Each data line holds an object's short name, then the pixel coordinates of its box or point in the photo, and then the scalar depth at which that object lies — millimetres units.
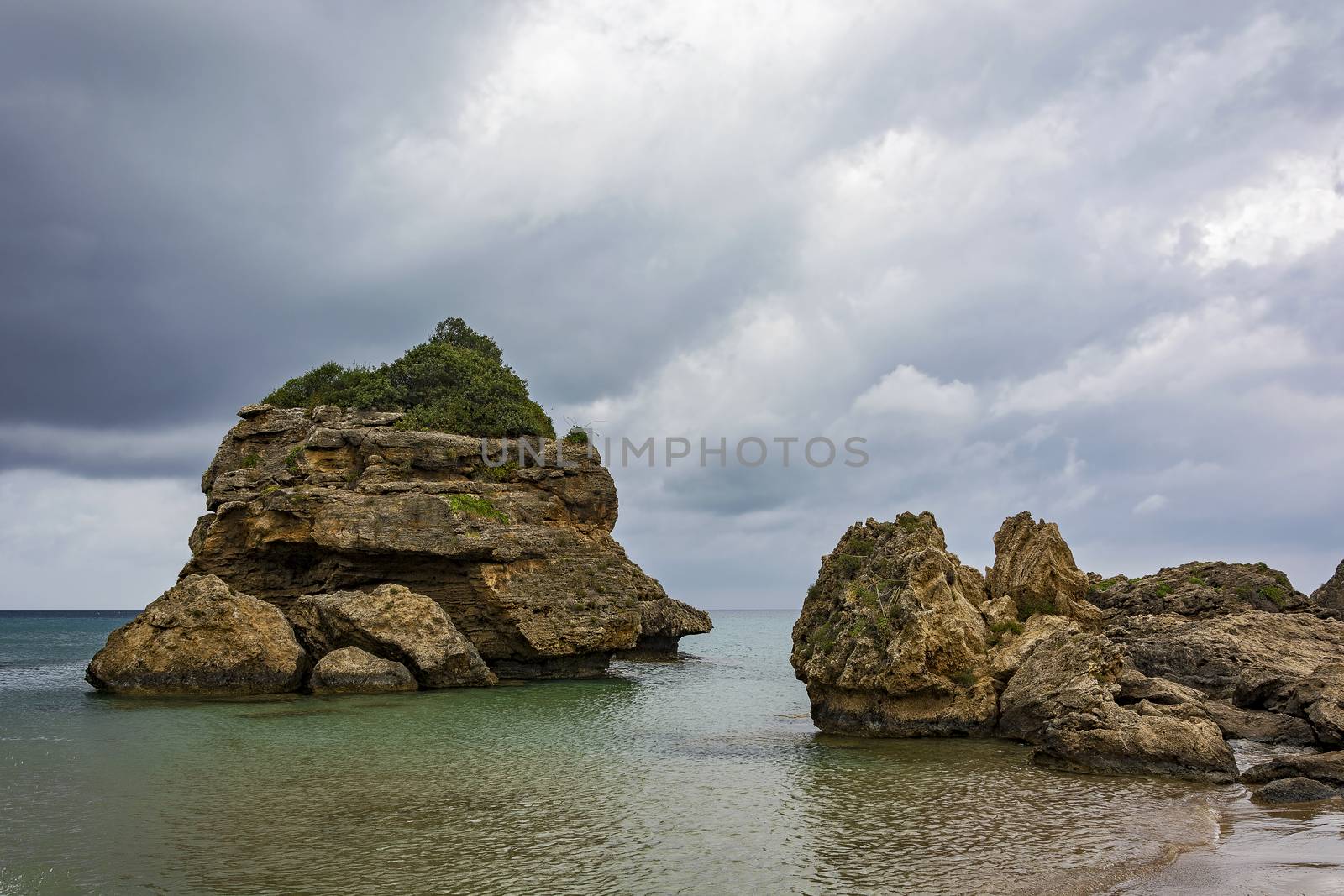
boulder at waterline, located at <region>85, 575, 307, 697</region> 33125
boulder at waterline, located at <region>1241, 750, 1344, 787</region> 17469
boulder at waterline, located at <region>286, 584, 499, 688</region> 35562
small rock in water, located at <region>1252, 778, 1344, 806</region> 16453
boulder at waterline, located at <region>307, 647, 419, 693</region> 34250
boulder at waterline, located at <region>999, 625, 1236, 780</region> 18891
